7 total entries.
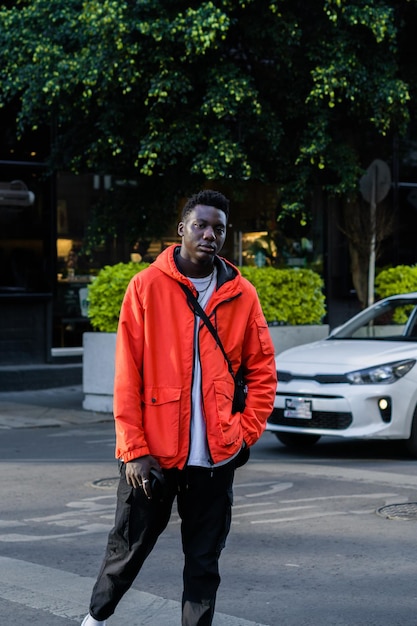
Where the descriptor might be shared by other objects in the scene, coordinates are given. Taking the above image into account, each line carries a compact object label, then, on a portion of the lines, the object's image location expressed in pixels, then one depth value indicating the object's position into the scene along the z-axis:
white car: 10.87
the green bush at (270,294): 15.32
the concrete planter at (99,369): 15.55
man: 4.59
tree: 16.09
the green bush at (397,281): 18.50
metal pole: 17.39
